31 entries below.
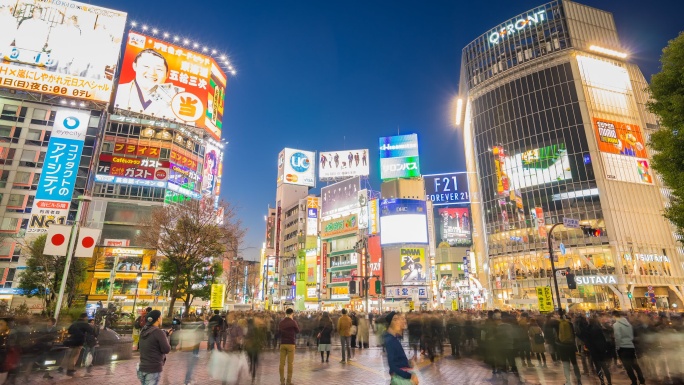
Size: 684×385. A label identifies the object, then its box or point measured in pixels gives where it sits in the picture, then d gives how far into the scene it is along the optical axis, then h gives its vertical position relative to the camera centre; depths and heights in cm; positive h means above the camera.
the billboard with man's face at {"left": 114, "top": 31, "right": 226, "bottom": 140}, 4603 +2674
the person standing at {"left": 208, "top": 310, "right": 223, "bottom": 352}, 1420 -100
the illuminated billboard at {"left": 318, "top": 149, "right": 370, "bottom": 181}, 7338 +2529
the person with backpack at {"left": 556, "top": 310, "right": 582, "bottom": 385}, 896 -114
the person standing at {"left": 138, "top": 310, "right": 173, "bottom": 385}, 584 -78
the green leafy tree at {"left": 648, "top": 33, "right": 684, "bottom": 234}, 1606 +741
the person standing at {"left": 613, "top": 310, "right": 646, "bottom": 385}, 916 -114
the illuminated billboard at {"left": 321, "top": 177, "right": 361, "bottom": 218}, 6938 +1864
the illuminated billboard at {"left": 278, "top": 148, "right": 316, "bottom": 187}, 8631 +2953
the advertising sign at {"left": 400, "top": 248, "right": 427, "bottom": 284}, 5900 +492
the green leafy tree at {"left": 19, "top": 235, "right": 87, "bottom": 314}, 3450 +243
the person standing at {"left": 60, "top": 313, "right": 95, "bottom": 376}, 1123 -113
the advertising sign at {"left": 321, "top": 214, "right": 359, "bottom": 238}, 6817 +1315
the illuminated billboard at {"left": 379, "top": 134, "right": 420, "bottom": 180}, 6512 +2338
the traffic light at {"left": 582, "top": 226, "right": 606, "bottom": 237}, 1841 +314
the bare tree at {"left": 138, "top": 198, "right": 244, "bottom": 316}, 2725 +474
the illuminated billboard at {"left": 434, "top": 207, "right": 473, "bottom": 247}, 9338 +1819
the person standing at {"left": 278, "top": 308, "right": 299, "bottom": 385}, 955 -97
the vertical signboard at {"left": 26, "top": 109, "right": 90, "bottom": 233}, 3966 +1331
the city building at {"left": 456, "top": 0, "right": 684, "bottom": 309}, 5412 +2086
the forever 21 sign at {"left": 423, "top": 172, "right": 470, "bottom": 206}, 5306 +1522
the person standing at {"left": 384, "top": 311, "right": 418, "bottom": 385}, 500 -74
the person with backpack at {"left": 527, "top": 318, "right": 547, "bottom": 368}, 1268 -137
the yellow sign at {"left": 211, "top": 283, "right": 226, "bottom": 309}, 2034 +26
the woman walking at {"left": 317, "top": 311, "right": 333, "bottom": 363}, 1436 -140
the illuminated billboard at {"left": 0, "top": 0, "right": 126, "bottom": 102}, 4084 +2713
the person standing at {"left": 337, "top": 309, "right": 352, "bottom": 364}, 1412 -105
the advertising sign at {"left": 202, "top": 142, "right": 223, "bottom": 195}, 5344 +1799
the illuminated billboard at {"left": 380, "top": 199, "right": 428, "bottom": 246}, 5856 +1146
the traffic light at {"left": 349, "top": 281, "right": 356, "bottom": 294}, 2091 +63
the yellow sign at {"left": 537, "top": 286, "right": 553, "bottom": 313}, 1792 -7
